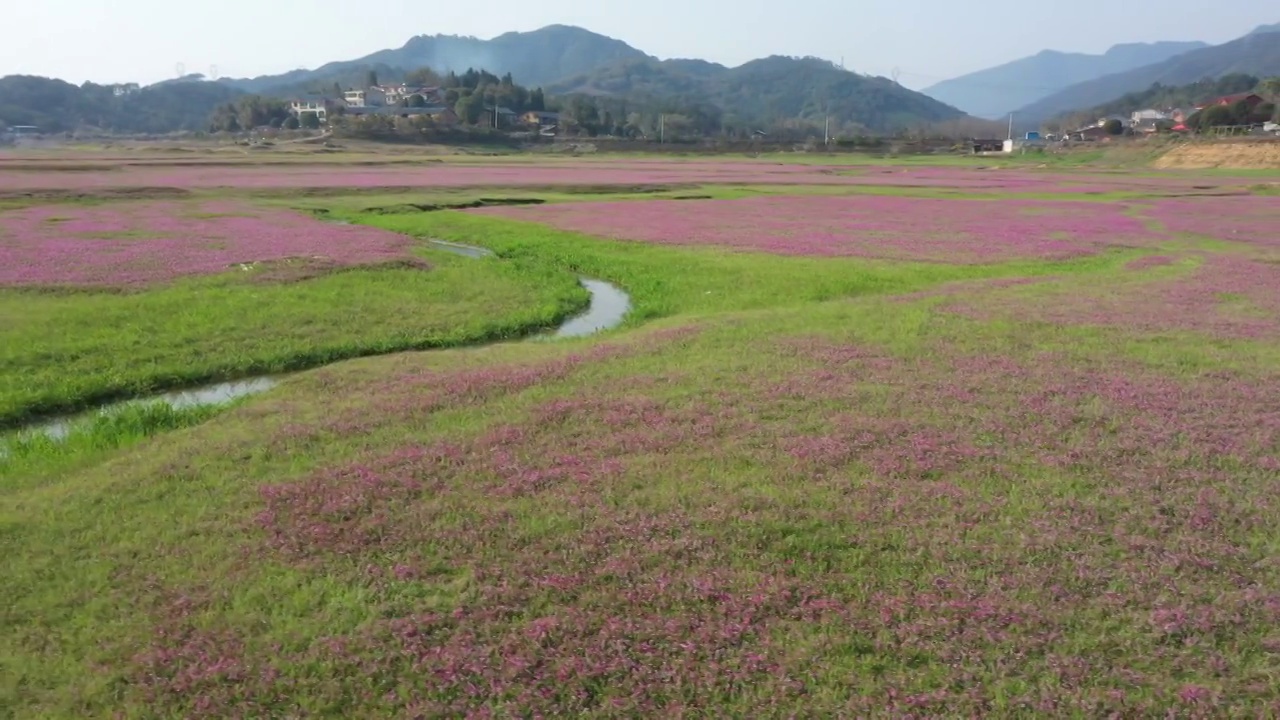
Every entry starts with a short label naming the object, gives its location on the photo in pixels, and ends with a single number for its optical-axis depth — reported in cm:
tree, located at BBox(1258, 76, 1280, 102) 13075
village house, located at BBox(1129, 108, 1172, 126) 16850
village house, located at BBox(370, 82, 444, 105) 19250
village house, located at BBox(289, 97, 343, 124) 16210
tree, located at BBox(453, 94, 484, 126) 15388
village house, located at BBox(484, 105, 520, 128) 15762
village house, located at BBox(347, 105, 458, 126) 14975
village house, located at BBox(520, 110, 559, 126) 16912
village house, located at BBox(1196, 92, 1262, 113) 12019
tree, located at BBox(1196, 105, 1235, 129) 11806
